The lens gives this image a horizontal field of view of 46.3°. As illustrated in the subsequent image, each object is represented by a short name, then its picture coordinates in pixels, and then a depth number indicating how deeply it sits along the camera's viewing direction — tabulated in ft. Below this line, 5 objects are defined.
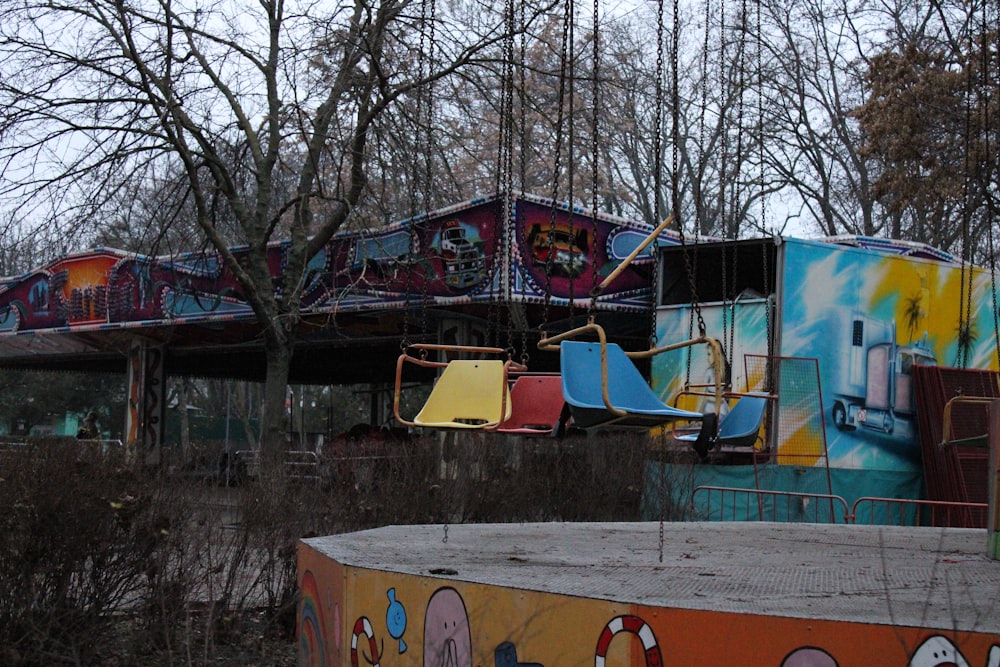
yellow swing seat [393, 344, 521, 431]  27.55
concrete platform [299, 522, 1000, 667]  10.99
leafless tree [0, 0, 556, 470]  52.24
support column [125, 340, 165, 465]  87.45
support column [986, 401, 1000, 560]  19.79
